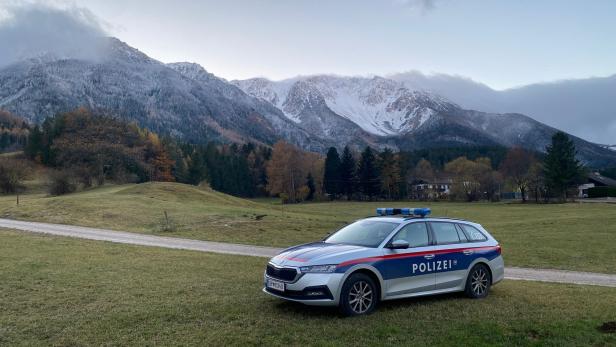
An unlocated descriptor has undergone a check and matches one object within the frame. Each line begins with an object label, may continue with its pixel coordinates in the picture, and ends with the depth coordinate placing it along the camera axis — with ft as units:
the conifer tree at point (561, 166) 301.22
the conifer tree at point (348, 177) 398.83
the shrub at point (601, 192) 321.44
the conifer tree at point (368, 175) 389.19
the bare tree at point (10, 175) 215.92
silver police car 30.14
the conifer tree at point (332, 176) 401.49
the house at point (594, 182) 398.05
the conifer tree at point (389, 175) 388.78
